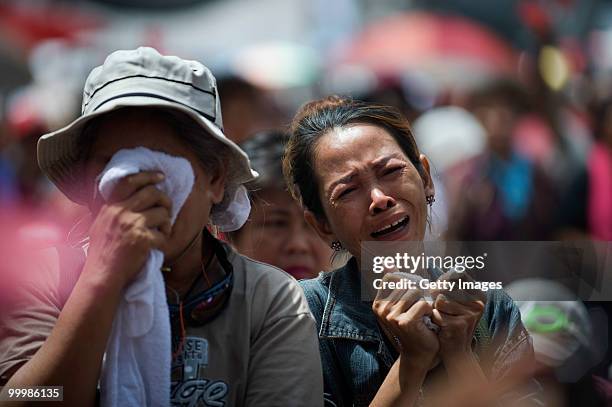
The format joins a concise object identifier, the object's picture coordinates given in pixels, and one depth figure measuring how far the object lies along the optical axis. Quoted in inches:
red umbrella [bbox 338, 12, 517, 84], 581.9
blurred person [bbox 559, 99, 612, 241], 380.8
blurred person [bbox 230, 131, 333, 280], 286.5
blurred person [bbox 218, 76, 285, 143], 401.1
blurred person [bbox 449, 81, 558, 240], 397.4
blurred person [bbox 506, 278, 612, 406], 209.0
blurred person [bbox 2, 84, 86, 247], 321.1
